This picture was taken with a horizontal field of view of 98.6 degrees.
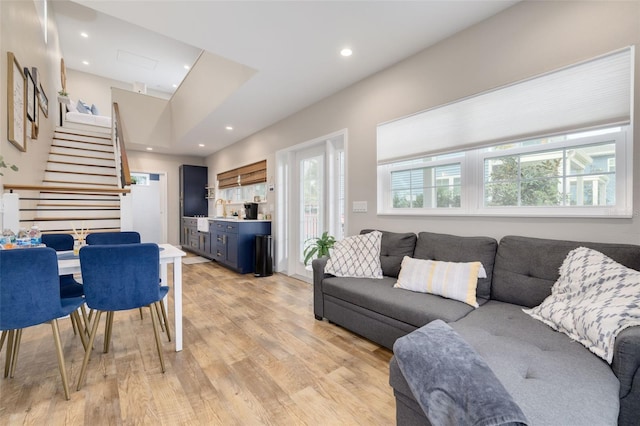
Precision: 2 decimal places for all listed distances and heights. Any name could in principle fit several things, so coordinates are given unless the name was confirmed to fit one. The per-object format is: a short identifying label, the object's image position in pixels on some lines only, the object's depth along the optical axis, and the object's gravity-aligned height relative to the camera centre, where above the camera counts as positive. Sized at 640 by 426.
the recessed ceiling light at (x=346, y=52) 2.61 +1.53
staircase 3.55 +0.44
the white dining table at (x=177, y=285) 2.12 -0.58
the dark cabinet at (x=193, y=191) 7.07 +0.52
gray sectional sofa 0.96 -0.64
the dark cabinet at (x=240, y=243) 4.58 -0.55
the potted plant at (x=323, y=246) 3.32 -0.43
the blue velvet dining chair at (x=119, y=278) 1.73 -0.44
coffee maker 5.01 +0.00
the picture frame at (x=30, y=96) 2.97 +1.30
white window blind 1.69 +0.75
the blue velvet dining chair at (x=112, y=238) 2.52 -0.25
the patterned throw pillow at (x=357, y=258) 2.61 -0.46
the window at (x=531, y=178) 1.77 +0.25
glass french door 3.74 +0.24
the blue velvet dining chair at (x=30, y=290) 1.47 -0.44
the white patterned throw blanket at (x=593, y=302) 1.18 -0.45
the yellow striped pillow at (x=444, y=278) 1.95 -0.51
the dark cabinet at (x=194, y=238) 5.81 -0.64
